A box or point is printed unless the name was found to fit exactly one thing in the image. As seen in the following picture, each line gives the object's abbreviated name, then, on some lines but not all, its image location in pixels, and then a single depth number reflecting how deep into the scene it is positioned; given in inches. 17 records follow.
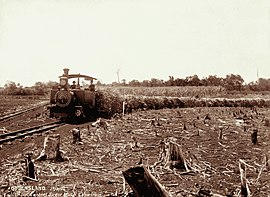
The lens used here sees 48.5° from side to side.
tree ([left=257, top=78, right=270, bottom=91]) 2499.1
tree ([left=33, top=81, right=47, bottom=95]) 2228.8
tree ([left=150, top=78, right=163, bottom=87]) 2849.4
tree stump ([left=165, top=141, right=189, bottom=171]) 299.1
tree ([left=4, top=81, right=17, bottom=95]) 2209.9
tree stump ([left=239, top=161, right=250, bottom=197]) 221.9
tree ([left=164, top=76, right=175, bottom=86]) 2679.6
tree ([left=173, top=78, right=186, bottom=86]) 2597.2
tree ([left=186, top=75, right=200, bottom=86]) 2586.1
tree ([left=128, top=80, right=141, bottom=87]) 3497.5
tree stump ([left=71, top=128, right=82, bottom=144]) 424.9
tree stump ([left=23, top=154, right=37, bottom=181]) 265.0
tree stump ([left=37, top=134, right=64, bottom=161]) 332.8
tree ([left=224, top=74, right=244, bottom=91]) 2353.5
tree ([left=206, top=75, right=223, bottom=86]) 2840.6
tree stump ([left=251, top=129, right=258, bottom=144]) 440.2
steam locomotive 721.6
